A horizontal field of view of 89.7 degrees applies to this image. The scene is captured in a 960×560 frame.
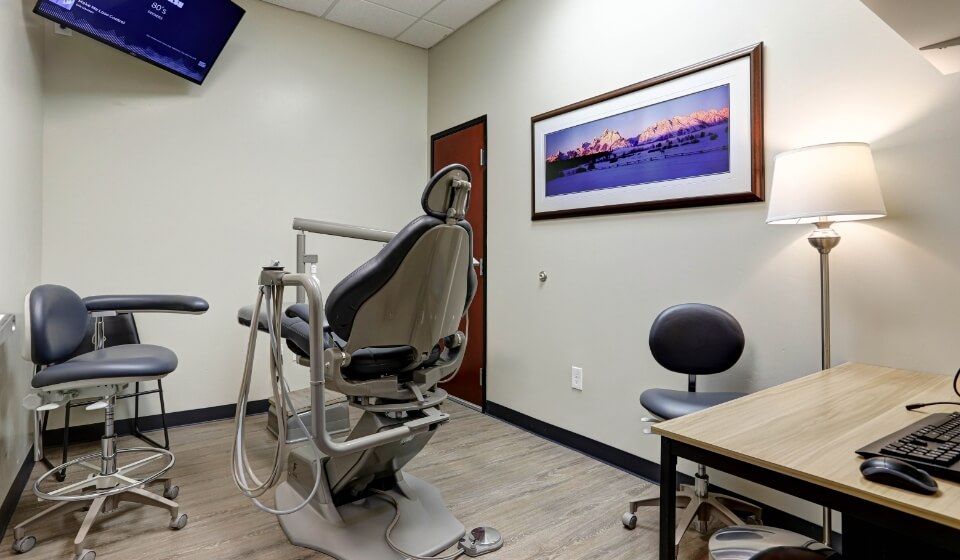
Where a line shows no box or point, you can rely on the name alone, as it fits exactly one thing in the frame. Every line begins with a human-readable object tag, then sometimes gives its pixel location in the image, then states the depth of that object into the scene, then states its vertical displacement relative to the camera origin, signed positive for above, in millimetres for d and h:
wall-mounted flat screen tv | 2368 +1348
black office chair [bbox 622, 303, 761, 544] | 1778 -328
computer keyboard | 774 -292
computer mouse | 719 -300
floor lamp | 1466 +279
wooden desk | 708 -312
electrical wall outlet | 2658 -549
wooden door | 3381 +233
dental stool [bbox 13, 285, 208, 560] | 1628 -326
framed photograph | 1965 +646
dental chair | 1510 -323
